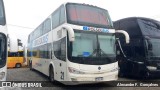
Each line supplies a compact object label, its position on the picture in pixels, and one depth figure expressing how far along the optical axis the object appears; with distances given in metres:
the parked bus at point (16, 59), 14.26
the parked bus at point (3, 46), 4.31
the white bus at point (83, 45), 4.85
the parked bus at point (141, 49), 6.31
